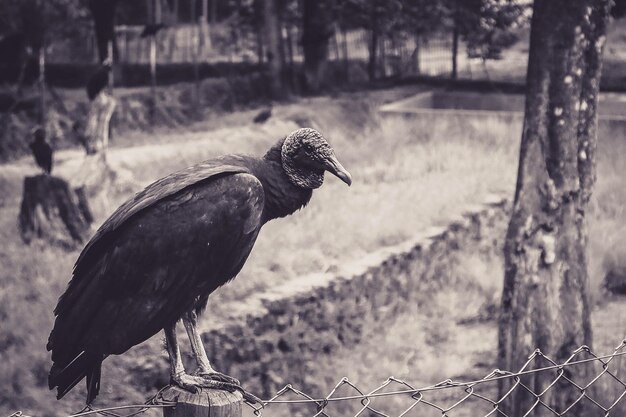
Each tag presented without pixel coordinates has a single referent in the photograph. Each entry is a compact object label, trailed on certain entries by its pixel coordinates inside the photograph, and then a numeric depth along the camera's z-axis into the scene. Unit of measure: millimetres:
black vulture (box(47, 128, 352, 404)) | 2396
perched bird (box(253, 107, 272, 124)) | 12016
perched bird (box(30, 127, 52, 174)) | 6854
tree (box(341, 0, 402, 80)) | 15273
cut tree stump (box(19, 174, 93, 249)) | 6750
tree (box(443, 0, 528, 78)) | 14008
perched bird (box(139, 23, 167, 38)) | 13172
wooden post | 2029
